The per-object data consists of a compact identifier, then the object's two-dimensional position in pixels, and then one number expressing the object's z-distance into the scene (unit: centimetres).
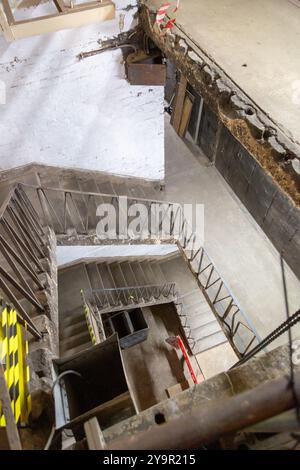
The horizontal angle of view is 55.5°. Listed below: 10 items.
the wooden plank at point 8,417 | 189
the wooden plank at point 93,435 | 165
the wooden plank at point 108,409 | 272
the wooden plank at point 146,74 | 549
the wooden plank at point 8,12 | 402
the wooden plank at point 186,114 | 742
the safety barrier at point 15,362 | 268
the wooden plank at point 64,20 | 423
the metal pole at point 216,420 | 122
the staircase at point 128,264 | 567
